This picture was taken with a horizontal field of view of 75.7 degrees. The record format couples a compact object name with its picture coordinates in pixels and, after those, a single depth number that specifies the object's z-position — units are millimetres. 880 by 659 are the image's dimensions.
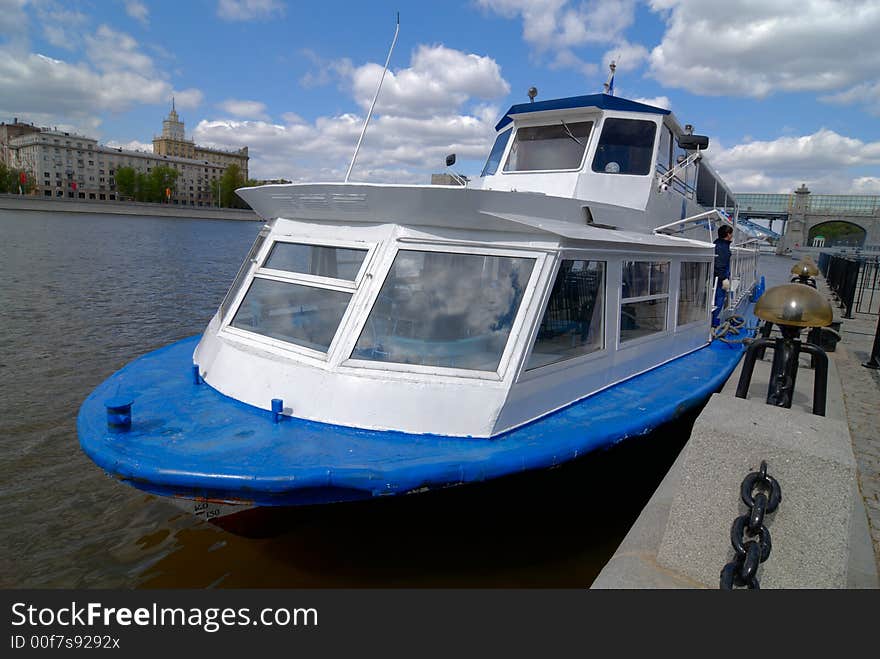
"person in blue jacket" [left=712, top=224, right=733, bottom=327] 8234
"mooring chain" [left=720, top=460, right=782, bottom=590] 2492
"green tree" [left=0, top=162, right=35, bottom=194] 101619
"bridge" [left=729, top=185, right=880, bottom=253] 97438
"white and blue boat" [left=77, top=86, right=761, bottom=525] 3625
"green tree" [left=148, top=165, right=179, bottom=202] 116438
